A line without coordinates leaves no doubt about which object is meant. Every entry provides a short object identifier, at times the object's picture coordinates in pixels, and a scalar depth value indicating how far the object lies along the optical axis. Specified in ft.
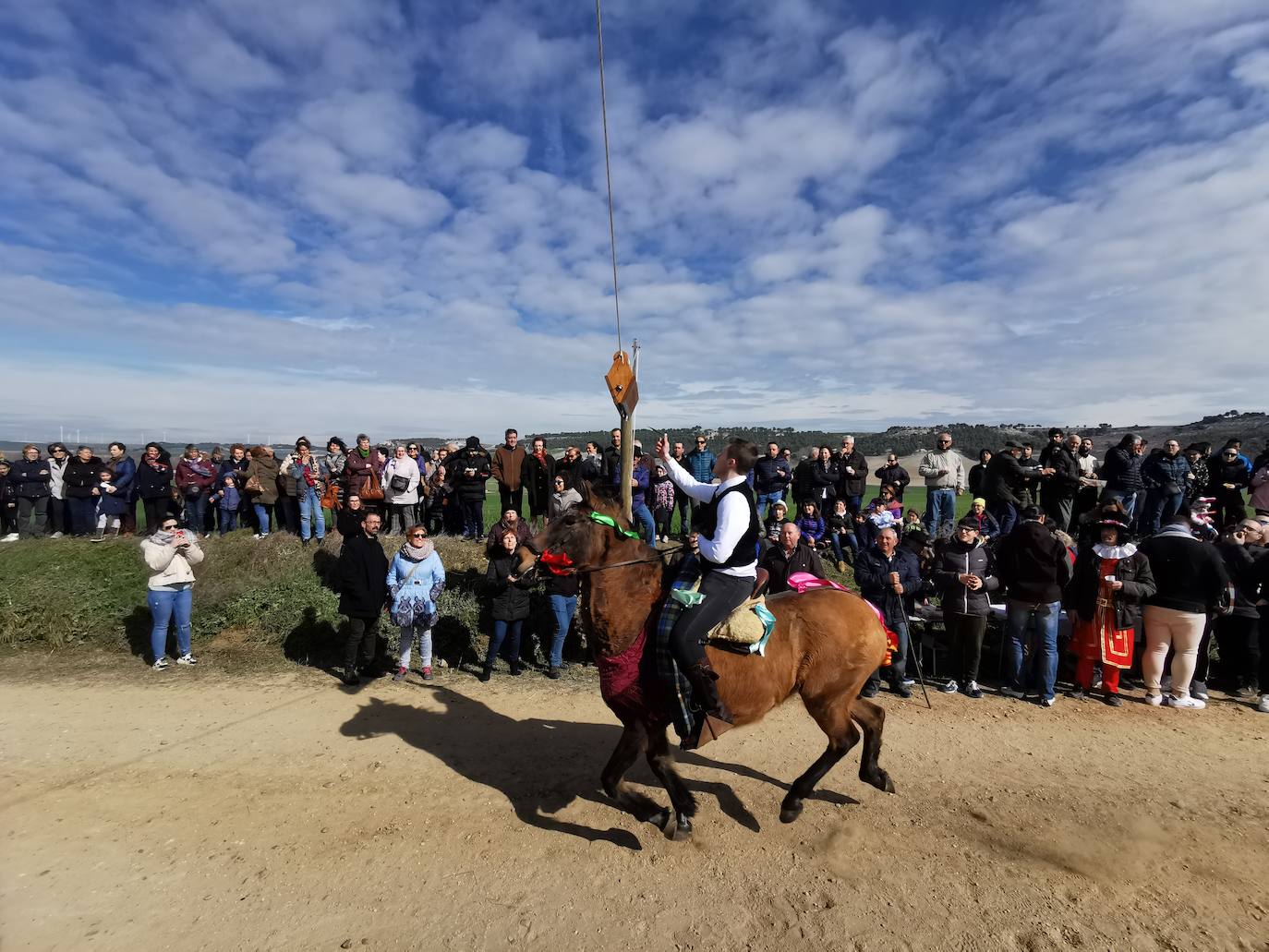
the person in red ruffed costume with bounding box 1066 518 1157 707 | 23.35
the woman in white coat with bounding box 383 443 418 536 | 36.29
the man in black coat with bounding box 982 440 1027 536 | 34.60
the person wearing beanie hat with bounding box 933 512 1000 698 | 24.88
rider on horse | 13.82
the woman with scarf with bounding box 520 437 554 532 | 38.93
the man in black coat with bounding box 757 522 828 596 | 25.03
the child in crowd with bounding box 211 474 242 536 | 39.52
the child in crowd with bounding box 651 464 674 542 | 38.09
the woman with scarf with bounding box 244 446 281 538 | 38.27
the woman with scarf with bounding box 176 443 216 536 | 38.86
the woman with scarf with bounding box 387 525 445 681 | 25.85
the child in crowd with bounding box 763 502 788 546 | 28.18
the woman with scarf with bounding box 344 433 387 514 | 36.45
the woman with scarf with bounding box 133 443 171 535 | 38.22
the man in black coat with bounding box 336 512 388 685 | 25.58
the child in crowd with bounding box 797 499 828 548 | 33.27
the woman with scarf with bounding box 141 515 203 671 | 25.82
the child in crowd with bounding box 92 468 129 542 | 38.22
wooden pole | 15.35
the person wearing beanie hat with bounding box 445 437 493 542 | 37.68
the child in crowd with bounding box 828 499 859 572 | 35.17
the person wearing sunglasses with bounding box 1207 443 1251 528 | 34.83
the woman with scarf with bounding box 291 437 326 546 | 36.99
